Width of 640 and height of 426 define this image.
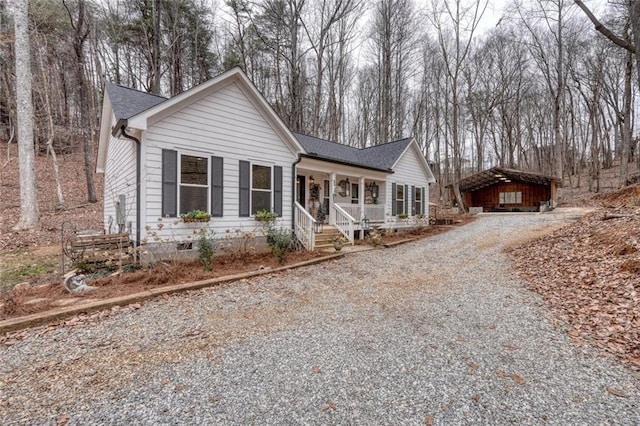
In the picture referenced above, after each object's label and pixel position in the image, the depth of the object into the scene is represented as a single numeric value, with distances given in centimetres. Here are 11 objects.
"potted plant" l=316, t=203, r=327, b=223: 1116
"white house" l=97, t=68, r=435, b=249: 620
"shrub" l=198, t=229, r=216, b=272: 609
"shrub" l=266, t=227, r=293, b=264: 707
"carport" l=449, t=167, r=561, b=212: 1988
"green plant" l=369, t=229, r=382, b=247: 998
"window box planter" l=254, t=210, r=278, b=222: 784
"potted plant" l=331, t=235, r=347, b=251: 850
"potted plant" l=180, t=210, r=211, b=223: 652
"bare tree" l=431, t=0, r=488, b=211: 1756
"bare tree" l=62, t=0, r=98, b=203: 1305
